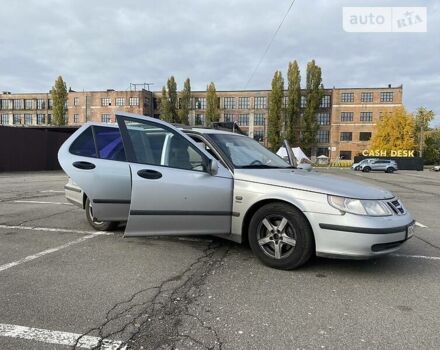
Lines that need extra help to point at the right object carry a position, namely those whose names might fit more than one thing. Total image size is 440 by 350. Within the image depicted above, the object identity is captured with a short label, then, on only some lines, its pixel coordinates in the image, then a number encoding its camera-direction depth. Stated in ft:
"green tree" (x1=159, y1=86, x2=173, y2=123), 254.47
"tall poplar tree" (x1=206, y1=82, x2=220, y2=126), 256.52
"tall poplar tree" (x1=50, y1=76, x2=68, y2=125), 258.57
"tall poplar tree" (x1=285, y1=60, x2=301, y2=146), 237.25
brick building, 253.65
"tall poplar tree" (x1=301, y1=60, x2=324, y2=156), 233.55
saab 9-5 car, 13.34
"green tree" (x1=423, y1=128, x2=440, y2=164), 272.10
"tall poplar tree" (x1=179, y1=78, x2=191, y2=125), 254.06
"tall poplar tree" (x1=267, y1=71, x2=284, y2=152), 237.86
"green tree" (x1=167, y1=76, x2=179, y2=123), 256.52
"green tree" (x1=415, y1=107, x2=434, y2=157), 262.26
